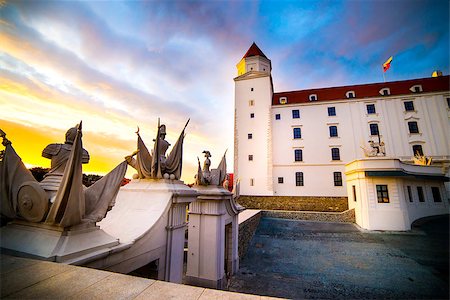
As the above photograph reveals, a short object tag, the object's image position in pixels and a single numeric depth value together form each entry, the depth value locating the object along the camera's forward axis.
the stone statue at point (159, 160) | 4.34
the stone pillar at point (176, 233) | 3.85
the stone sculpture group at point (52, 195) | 2.29
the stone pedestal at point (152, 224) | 3.10
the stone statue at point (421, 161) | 17.85
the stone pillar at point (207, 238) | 5.92
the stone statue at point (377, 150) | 16.23
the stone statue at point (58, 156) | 2.80
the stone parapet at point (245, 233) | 9.80
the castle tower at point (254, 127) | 25.17
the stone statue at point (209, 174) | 6.43
